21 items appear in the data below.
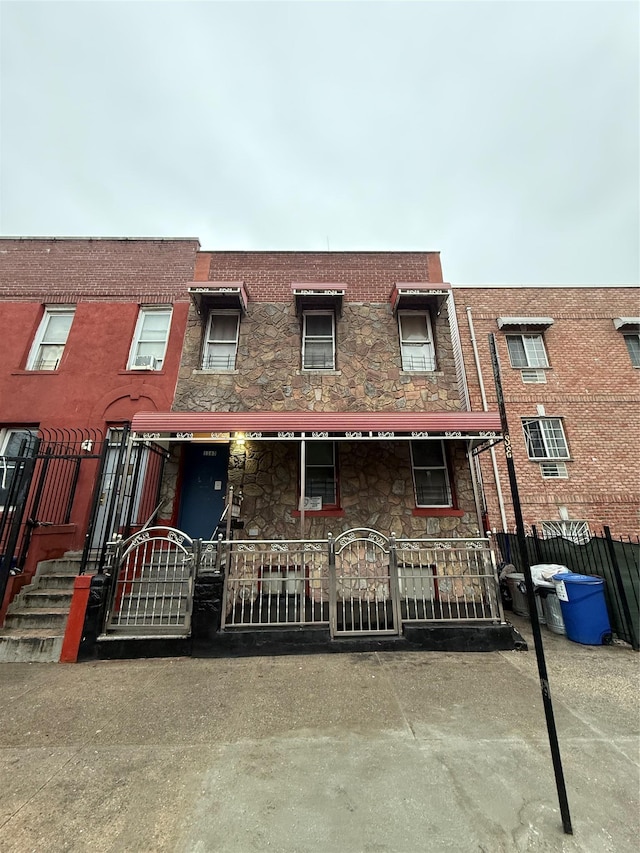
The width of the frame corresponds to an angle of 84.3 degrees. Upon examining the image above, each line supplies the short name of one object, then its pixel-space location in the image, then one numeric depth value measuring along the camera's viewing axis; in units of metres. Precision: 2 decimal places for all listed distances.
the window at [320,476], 8.05
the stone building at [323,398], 7.04
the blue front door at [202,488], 7.95
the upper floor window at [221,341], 9.20
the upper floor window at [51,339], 9.25
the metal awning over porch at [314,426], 6.71
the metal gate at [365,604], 5.23
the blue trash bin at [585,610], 5.55
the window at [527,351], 12.41
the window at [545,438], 11.30
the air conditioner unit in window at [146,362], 9.12
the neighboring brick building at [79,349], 7.91
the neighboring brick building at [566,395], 10.66
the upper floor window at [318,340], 9.23
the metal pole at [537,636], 2.24
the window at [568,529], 10.39
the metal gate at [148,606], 5.18
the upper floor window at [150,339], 9.15
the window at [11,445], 7.91
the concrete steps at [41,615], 5.07
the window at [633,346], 12.47
